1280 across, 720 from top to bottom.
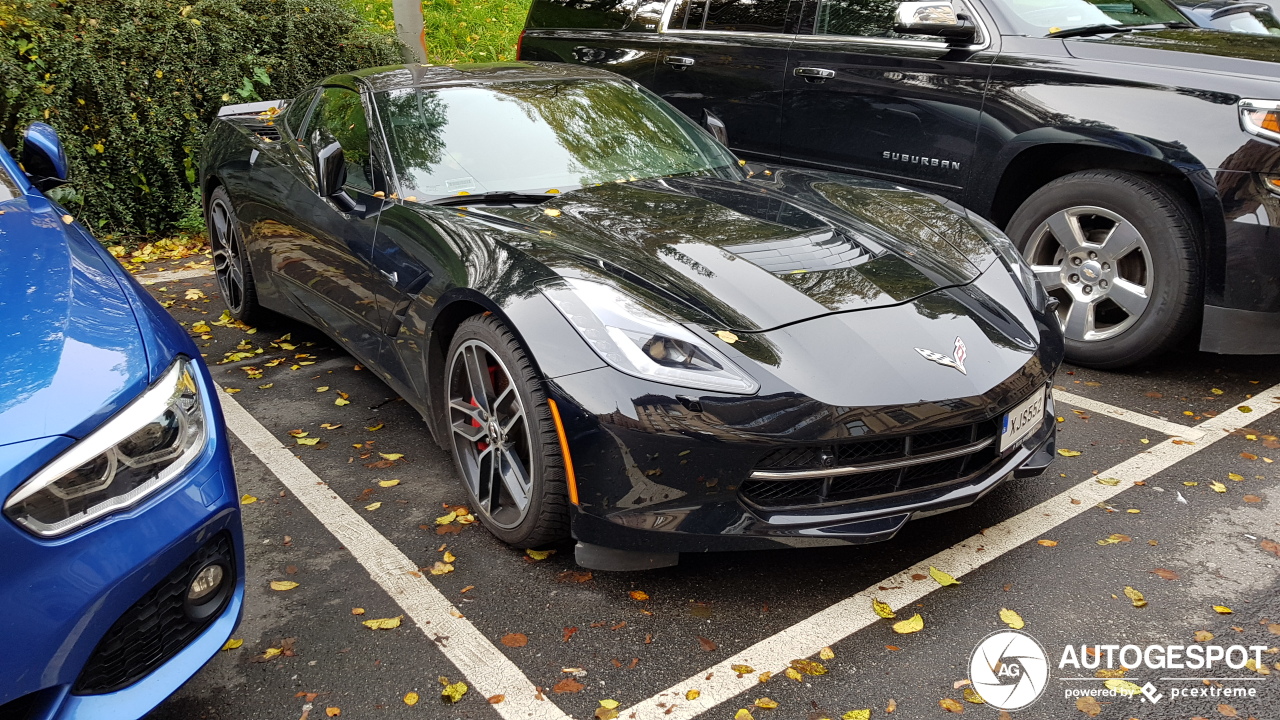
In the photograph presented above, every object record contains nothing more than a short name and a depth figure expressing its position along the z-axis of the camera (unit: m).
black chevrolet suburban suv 3.92
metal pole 7.99
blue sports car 1.77
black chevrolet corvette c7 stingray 2.58
